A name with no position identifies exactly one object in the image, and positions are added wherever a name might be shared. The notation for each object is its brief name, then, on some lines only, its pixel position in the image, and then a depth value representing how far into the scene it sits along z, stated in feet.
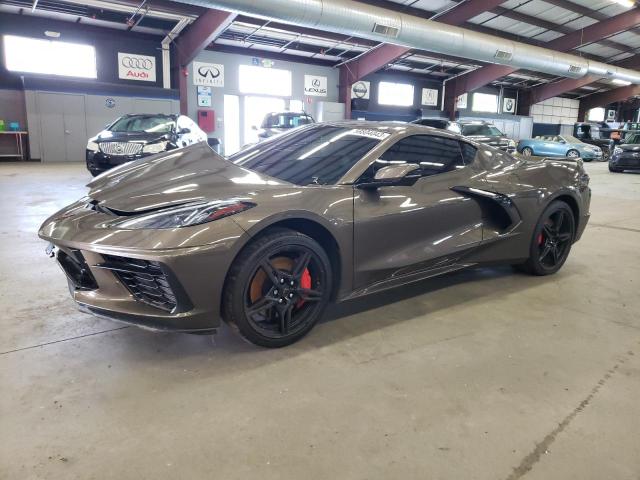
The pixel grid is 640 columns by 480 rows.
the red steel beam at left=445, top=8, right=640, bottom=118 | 55.21
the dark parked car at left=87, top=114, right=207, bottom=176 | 25.31
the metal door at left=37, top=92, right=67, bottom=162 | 47.32
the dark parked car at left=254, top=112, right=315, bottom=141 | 46.78
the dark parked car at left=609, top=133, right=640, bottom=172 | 44.98
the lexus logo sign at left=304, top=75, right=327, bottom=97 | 64.54
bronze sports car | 6.87
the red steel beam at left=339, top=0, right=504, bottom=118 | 46.50
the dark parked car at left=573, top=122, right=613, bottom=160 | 66.64
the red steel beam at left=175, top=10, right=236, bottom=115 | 43.11
